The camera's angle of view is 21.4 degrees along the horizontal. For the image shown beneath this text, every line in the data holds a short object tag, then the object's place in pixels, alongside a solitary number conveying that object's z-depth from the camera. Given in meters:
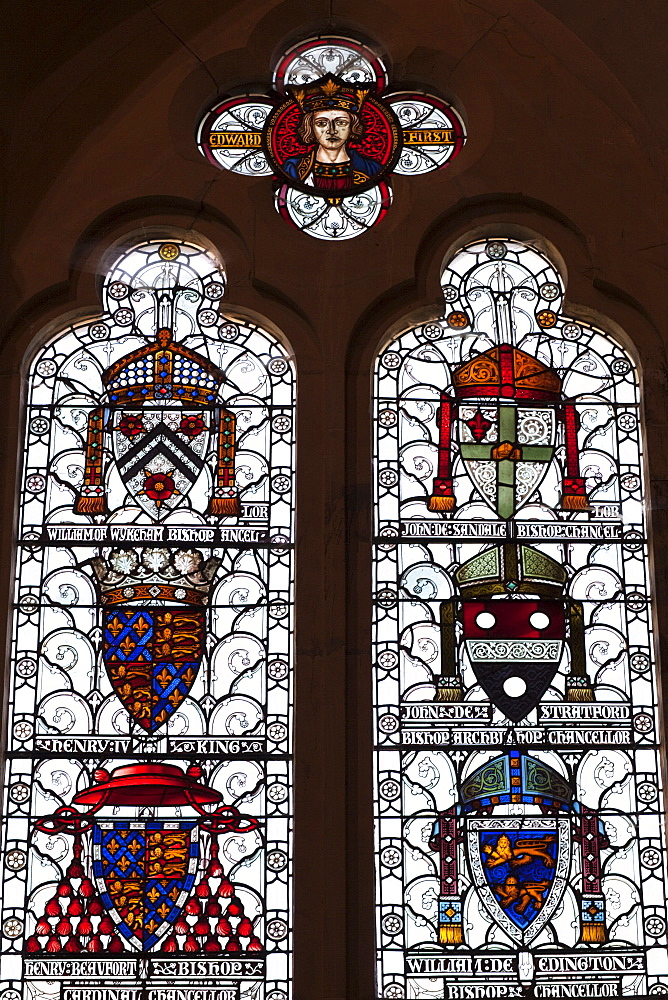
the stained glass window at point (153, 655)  6.53
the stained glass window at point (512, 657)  6.57
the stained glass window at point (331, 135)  7.73
